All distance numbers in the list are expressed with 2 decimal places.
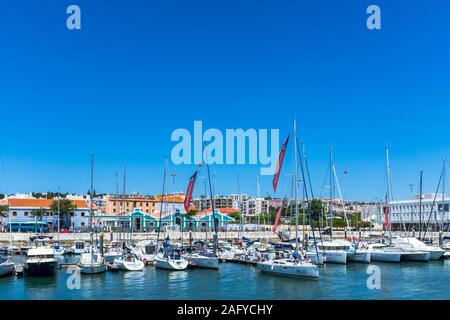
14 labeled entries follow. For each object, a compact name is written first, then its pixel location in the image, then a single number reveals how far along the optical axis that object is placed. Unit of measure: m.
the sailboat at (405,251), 53.81
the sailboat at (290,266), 37.46
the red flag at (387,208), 61.03
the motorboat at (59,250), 59.09
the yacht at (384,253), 53.03
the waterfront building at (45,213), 104.38
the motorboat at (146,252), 48.84
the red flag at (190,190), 49.28
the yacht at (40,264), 38.91
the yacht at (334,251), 50.28
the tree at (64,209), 104.12
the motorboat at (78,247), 61.65
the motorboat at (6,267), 39.00
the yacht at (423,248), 55.81
